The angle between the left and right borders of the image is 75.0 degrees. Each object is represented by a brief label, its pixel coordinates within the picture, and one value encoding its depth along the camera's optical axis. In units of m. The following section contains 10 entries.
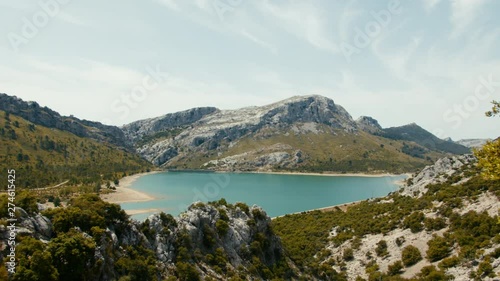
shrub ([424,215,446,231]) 60.03
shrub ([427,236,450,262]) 51.09
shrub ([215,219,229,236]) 50.72
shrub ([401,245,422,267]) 53.58
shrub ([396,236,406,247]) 60.66
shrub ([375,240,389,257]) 59.92
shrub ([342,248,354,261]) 64.55
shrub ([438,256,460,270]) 46.53
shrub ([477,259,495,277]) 39.62
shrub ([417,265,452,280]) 43.59
